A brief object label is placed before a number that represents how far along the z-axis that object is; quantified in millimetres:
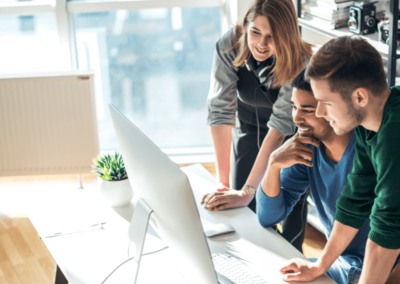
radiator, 3094
